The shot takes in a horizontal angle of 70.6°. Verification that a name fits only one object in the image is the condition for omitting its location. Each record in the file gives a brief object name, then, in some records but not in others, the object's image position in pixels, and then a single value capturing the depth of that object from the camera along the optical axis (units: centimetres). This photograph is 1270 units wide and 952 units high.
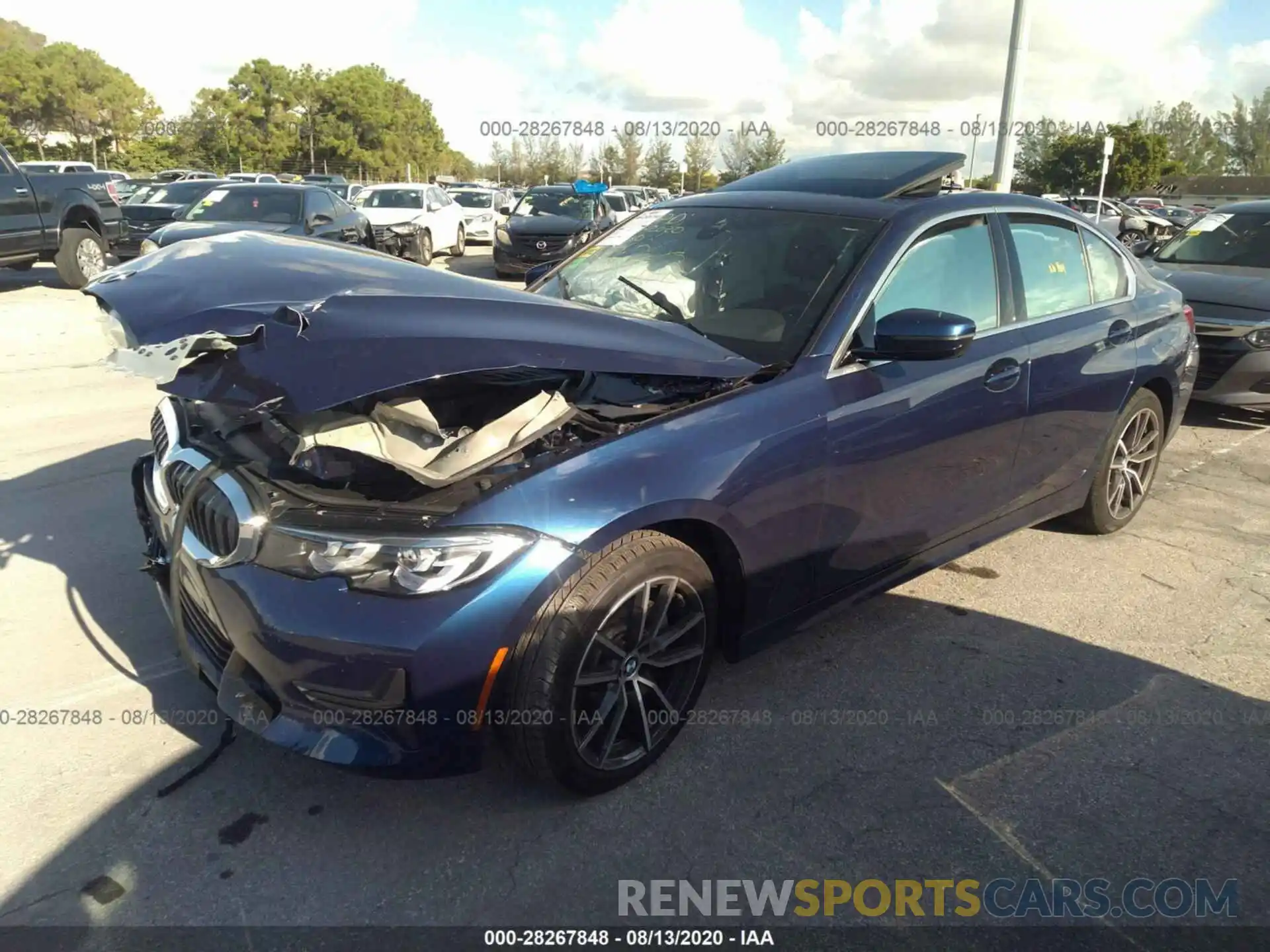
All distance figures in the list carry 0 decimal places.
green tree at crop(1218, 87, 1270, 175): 7631
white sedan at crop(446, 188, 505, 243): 2331
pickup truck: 1196
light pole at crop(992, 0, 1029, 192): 1102
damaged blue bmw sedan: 234
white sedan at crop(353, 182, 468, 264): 1812
